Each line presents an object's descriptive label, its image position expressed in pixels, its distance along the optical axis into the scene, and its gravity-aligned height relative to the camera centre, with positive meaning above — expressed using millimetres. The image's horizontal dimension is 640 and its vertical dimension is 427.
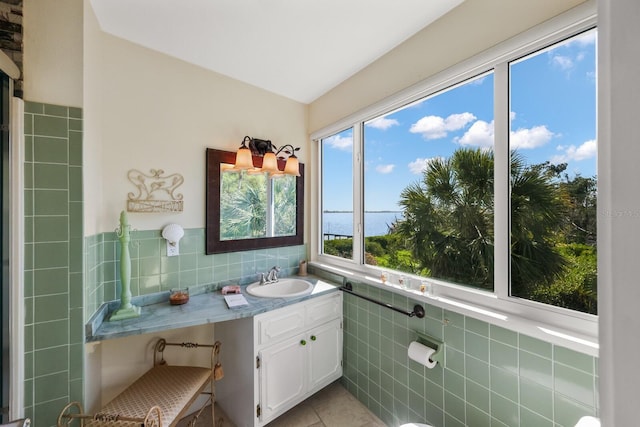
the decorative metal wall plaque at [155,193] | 1619 +141
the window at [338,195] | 2166 +162
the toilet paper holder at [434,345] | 1401 -736
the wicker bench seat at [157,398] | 1130 -935
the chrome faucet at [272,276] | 2064 -495
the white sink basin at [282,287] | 1975 -578
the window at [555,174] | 1043 +166
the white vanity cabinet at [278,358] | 1565 -956
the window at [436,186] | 1365 +163
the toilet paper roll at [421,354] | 1400 -768
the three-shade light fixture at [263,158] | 1863 +417
